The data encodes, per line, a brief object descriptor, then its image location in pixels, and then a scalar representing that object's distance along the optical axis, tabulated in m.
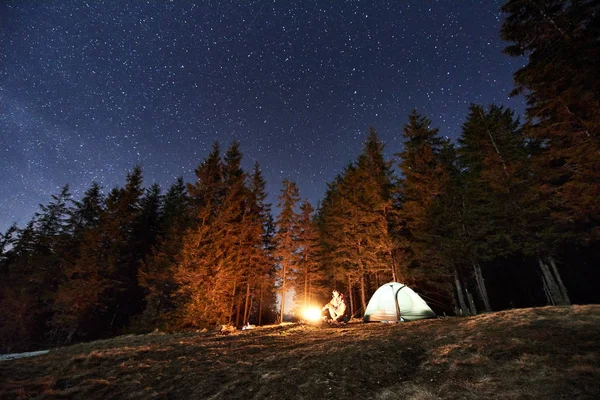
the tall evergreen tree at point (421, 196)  18.83
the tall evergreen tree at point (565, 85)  10.08
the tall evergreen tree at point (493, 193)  16.27
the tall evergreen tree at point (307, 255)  29.97
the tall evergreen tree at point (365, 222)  21.44
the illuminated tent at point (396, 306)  13.34
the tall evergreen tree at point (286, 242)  29.05
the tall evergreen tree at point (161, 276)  21.84
